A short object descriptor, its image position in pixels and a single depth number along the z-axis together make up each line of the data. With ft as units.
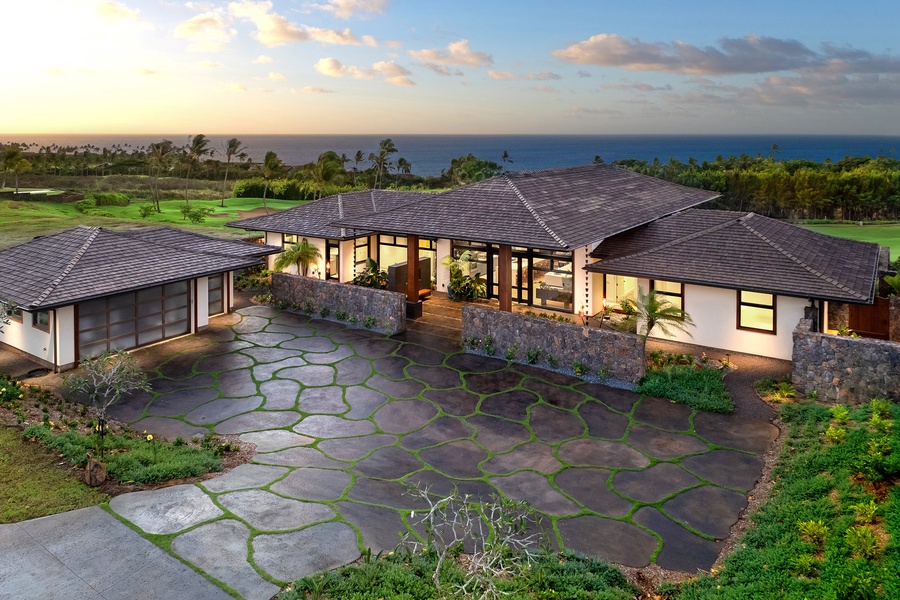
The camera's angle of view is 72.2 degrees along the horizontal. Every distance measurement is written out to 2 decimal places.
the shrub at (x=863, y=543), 25.32
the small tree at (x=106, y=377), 38.99
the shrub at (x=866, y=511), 27.94
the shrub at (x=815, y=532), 27.81
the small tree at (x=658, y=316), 55.62
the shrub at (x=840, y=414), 41.32
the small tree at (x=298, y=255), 83.10
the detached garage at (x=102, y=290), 55.62
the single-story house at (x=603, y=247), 58.39
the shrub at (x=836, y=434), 38.75
